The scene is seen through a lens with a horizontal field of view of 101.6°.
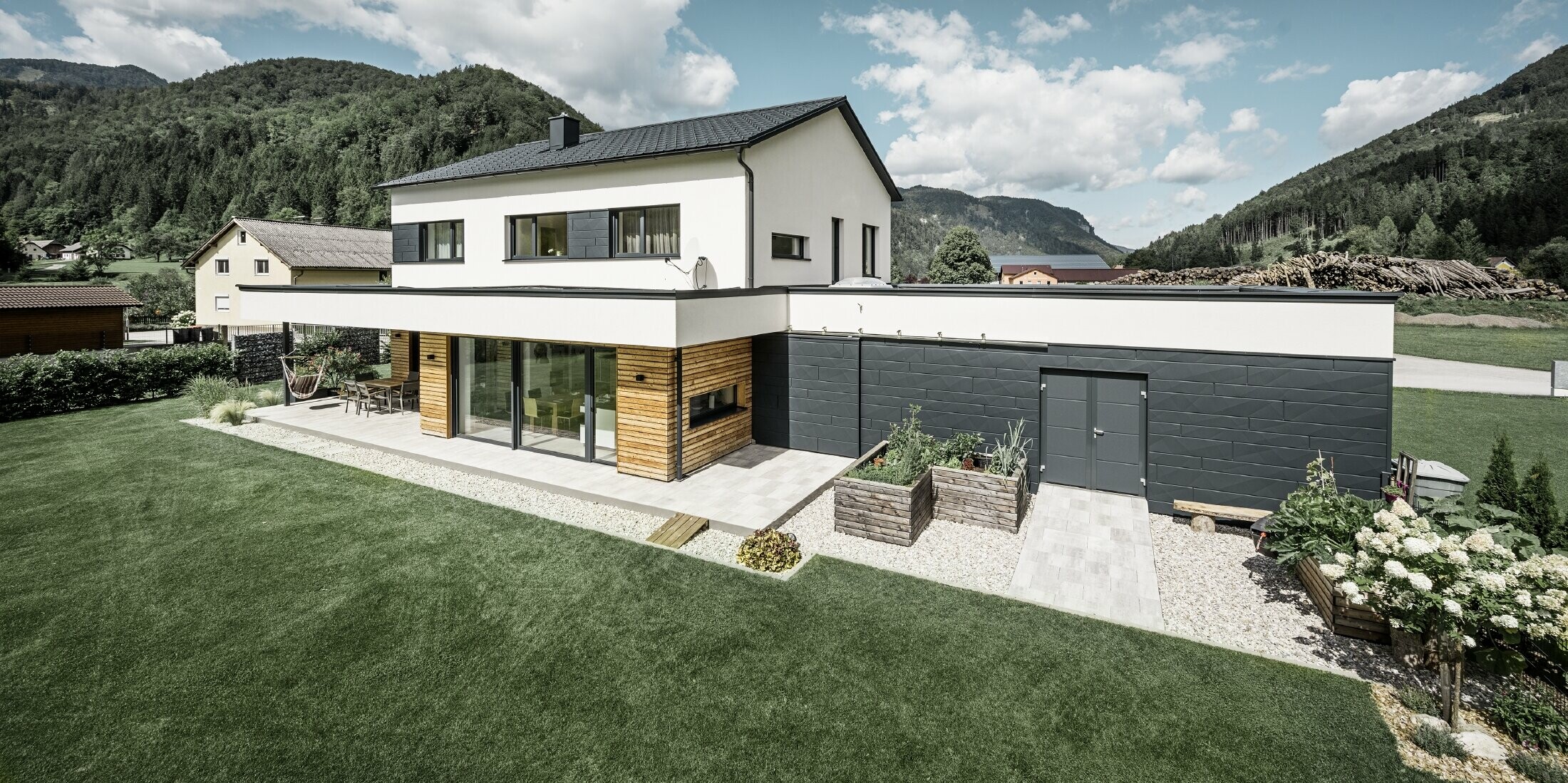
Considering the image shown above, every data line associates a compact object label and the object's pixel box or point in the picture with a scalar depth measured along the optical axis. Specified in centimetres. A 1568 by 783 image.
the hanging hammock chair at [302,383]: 1711
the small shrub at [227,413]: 1498
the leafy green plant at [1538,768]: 417
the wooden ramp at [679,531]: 827
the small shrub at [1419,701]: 495
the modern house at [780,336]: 901
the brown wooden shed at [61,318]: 2564
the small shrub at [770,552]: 757
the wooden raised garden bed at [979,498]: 883
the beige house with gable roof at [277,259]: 3156
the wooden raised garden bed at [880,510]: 837
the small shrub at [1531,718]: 449
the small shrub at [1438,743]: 446
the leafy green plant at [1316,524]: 643
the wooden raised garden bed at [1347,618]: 589
